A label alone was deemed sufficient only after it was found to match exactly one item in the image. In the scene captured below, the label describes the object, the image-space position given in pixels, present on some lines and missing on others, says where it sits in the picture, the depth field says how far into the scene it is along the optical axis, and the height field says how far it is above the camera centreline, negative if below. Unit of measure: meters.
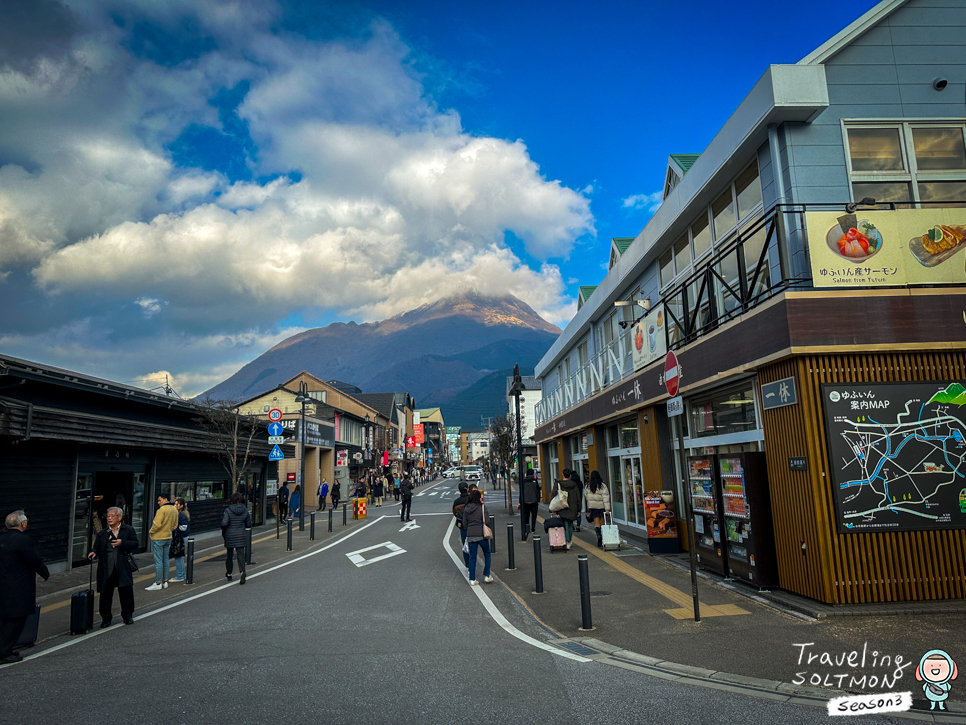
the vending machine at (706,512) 9.91 -1.03
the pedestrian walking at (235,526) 11.89 -1.12
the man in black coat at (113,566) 8.43 -1.31
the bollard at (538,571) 9.97 -1.90
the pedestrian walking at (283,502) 28.32 -1.58
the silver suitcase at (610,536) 14.28 -1.93
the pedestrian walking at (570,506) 14.67 -1.23
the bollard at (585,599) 7.47 -1.80
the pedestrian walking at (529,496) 17.26 -1.08
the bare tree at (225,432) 19.86 +1.35
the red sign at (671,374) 7.84 +1.08
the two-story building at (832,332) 7.80 +1.75
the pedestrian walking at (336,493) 39.08 -1.81
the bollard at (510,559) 12.57 -2.11
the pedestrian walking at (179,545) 12.33 -1.52
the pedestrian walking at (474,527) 11.18 -1.25
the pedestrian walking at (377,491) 42.08 -1.87
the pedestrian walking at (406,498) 25.38 -1.47
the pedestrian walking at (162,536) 11.35 -1.22
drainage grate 6.58 -2.17
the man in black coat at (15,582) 6.80 -1.22
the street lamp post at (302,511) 21.67 -1.58
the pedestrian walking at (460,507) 11.66 -0.94
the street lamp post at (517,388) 18.99 +2.44
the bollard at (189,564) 11.95 -1.86
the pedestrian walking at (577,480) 15.25 -0.61
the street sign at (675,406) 8.02 +0.66
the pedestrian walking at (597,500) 15.44 -1.13
